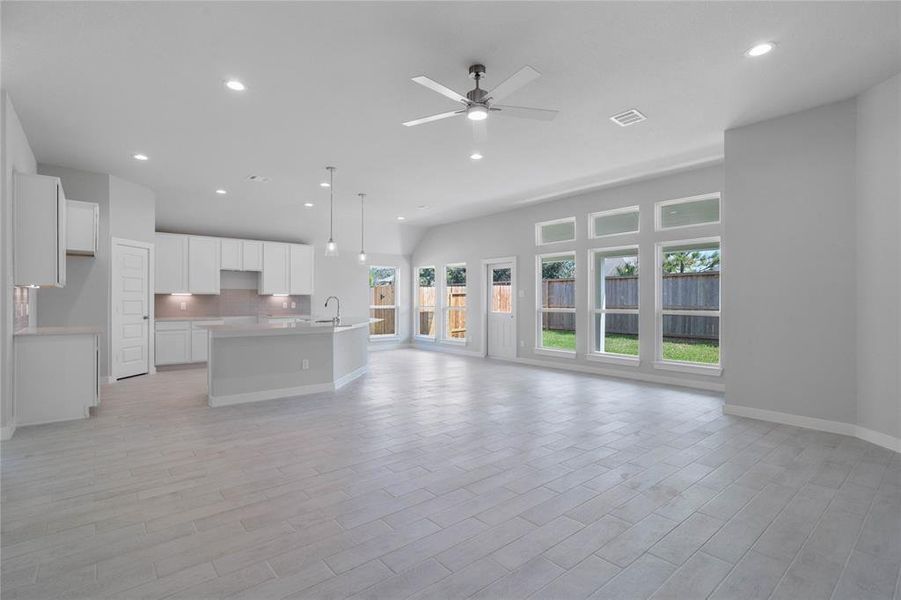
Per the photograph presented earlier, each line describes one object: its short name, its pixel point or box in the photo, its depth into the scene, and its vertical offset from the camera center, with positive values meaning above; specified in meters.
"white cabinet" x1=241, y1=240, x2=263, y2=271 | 8.84 +0.93
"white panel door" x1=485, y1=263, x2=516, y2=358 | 8.89 -0.19
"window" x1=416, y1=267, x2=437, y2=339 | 11.13 +0.00
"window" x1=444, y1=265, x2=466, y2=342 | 10.32 -0.05
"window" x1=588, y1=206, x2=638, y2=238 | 7.04 +1.27
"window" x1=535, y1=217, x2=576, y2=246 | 7.91 +1.27
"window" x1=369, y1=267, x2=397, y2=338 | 11.05 +0.03
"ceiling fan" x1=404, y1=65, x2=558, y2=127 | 2.78 +1.38
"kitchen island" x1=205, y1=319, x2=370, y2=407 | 5.08 -0.71
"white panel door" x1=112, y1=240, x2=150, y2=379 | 6.51 -0.11
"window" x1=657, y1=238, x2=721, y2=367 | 6.13 -0.02
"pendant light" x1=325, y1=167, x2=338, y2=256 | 6.01 +0.76
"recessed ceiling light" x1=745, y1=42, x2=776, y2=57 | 3.11 +1.77
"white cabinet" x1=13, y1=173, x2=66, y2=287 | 4.17 +0.69
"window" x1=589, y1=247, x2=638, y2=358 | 7.04 -0.02
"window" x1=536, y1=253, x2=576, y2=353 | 7.96 -0.02
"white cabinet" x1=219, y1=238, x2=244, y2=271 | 8.56 +0.91
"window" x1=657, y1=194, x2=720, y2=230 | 6.12 +1.26
